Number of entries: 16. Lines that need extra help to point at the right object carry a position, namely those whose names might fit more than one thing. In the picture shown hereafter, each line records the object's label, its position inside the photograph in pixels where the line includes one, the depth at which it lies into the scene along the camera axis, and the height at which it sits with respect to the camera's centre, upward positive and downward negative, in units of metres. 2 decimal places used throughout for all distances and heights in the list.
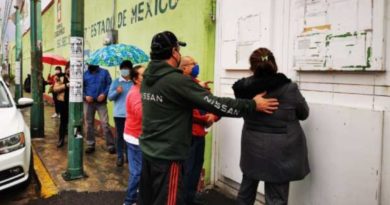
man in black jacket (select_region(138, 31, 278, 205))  2.95 -0.18
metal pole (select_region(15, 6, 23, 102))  14.88 +0.82
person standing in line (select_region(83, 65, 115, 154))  7.25 -0.26
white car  4.93 -0.82
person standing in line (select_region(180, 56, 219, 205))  4.31 -0.61
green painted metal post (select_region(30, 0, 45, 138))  9.40 -0.12
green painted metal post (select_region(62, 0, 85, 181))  5.79 -0.18
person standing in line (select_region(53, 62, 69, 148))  8.02 -0.37
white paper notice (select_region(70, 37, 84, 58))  5.78 +0.51
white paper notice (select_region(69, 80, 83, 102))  5.81 -0.11
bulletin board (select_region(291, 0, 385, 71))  3.13 +0.43
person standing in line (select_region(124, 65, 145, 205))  4.35 -0.51
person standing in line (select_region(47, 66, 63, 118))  9.01 +0.15
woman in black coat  3.29 -0.34
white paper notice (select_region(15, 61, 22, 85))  14.82 +0.35
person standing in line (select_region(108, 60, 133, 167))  6.22 -0.18
